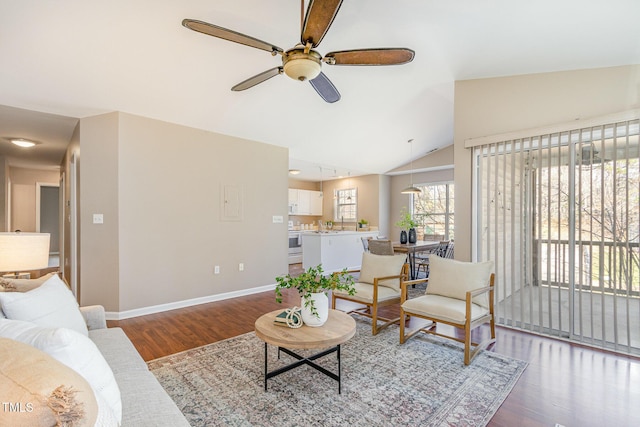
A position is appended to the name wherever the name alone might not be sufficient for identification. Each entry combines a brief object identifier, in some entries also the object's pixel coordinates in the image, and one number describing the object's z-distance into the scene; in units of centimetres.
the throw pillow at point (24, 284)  189
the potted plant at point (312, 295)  231
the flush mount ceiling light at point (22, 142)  502
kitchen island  668
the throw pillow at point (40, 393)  66
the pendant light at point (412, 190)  617
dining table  541
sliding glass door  291
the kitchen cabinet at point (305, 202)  888
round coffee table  206
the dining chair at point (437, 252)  607
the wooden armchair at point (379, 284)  329
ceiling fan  177
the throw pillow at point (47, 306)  151
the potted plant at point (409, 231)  562
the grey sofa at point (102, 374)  78
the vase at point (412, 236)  572
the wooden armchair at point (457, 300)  270
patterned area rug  195
